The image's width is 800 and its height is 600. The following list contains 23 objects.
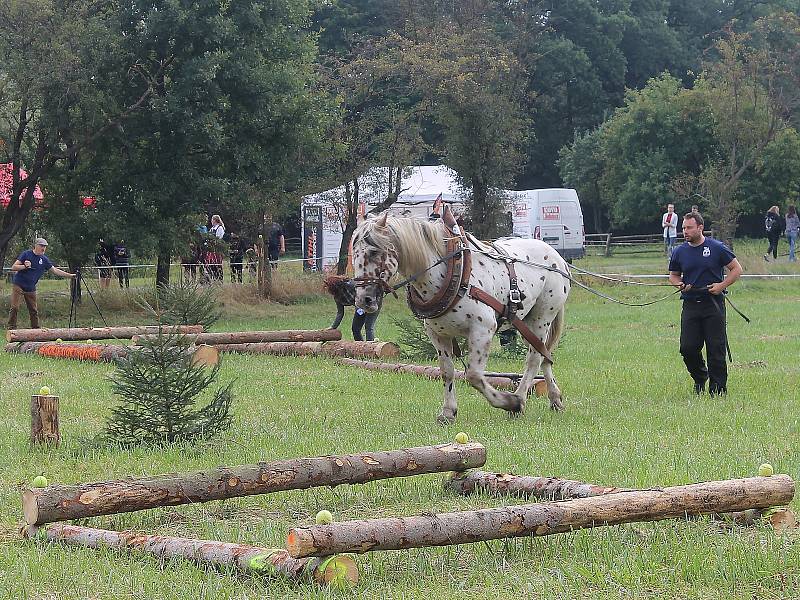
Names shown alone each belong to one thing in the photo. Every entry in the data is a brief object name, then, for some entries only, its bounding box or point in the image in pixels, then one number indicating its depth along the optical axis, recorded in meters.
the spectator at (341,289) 11.95
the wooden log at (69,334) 19.81
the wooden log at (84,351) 17.47
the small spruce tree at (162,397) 10.47
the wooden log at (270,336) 19.12
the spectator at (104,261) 29.09
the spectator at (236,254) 32.09
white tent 36.66
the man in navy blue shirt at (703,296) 13.59
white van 45.97
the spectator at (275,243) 34.50
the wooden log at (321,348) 17.94
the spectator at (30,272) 24.10
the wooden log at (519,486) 7.51
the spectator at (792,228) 40.93
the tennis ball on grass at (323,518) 6.20
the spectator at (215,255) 31.17
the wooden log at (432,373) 13.82
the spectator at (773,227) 41.78
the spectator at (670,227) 41.25
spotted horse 11.34
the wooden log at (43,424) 10.56
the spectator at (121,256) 33.16
